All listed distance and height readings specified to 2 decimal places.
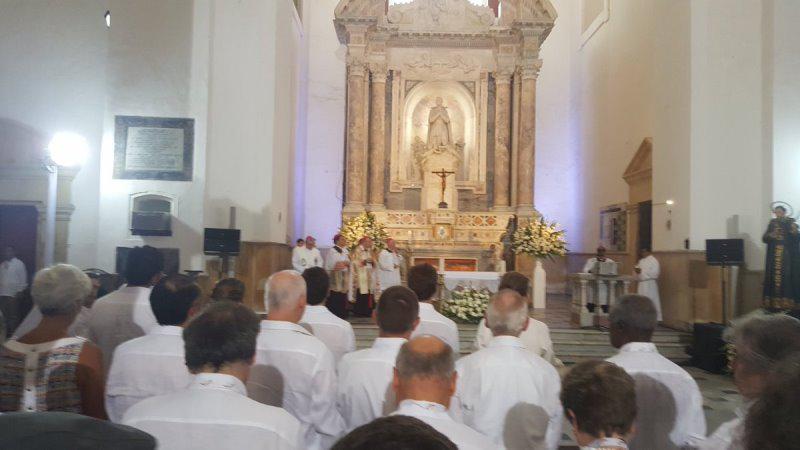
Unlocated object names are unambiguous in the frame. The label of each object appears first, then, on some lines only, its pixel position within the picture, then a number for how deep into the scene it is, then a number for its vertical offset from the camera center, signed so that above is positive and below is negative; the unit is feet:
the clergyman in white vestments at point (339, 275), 38.37 -2.05
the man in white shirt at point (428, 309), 15.90 -1.57
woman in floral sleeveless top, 9.25 -1.85
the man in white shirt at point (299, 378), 10.64 -2.26
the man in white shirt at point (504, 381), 10.57 -2.18
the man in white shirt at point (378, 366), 11.02 -2.09
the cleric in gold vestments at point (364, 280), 41.98 -2.37
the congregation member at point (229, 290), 15.13 -1.16
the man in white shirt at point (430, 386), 7.11 -1.59
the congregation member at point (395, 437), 3.21 -0.96
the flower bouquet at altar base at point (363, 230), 49.73 +1.04
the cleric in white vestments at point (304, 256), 41.75 -0.91
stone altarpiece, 57.67 +12.17
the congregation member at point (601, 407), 7.15 -1.73
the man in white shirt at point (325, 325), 15.11 -1.89
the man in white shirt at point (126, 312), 14.98 -1.72
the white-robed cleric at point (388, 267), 42.86 -1.51
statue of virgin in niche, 60.44 +10.93
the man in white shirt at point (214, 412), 7.14 -1.91
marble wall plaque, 38.06 +5.10
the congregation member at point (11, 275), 36.78 -2.31
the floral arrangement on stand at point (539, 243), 43.09 +0.33
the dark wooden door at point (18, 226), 39.65 +0.50
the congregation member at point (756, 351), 7.79 -1.17
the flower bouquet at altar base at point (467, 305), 34.45 -3.13
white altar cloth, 40.57 -2.07
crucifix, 56.08 +6.01
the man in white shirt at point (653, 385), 10.93 -2.22
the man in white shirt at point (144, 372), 10.53 -2.16
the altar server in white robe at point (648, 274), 37.99 -1.34
